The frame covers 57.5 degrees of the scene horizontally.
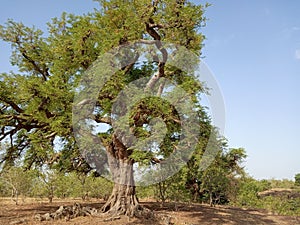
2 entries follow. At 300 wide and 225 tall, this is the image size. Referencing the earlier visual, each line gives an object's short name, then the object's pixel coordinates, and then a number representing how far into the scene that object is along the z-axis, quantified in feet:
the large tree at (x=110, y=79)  39.70
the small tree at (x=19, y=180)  84.17
